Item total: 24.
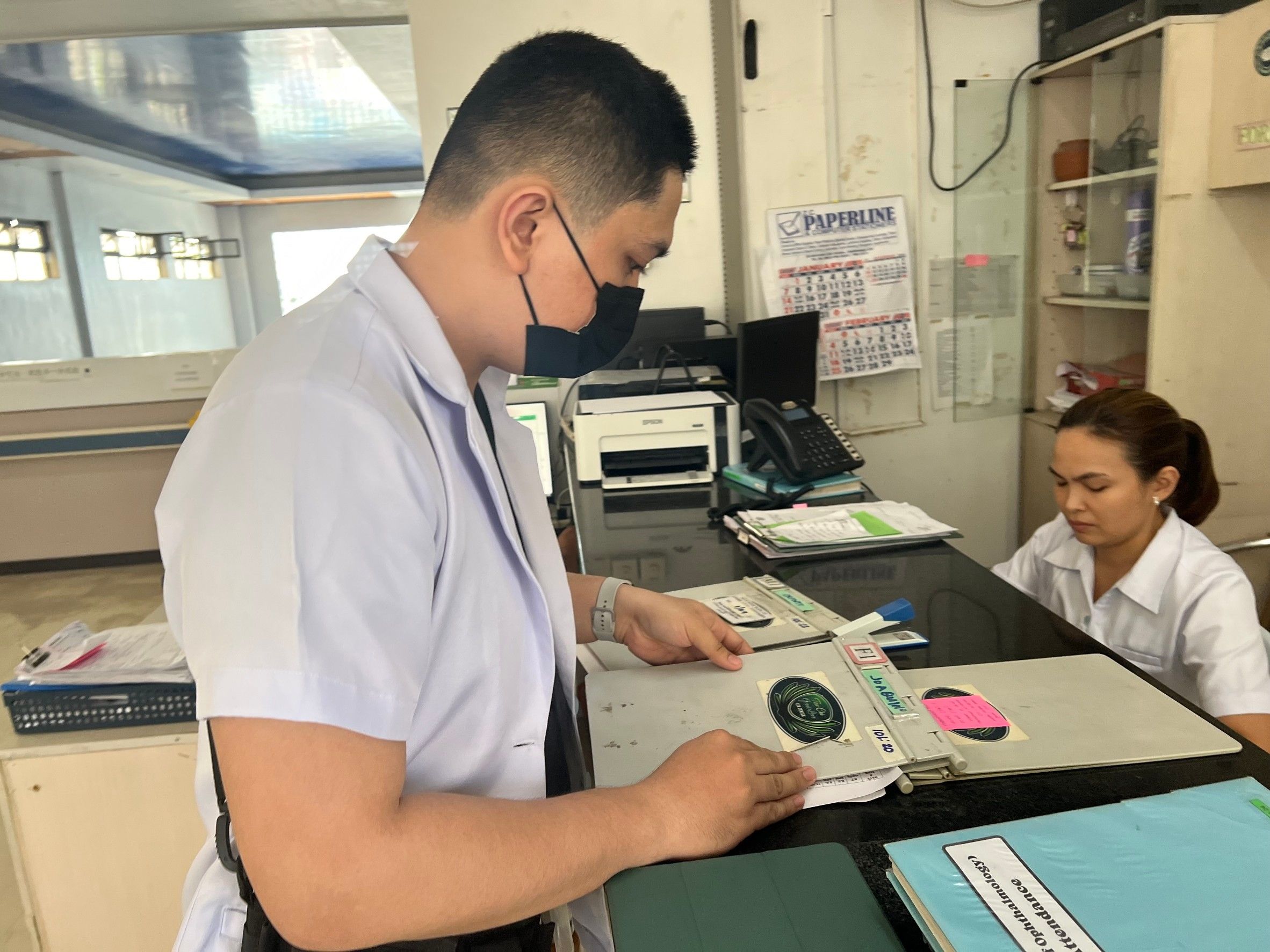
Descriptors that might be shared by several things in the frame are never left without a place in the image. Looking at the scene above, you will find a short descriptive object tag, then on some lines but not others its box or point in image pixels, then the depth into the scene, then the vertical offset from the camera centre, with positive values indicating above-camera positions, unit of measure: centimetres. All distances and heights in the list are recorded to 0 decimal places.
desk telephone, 199 -35
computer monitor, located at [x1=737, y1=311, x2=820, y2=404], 230 -18
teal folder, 57 -43
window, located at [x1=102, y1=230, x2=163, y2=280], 662 +64
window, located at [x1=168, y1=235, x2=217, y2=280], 813 +72
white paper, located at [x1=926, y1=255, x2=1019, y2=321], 292 -2
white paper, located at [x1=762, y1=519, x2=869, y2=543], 163 -46
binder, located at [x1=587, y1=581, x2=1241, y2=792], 85 -45
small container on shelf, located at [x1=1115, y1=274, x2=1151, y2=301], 244 -5
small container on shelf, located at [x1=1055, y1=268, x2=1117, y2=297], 264 -4
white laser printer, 219 -35
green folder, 62 -46
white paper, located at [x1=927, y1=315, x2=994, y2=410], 296 -27
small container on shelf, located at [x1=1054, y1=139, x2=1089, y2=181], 274 +36
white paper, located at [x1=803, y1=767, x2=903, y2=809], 81 -47
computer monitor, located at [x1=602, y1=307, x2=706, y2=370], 267 -9
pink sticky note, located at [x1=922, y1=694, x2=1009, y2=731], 92 -47
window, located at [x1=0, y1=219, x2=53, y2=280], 511 +56
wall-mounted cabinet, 224 +11
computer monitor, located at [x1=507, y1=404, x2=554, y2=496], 263 -34
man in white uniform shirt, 57 -19
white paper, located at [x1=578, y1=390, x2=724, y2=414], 220 -26
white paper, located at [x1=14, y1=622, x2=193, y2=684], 146 -56
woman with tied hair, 132 -48
